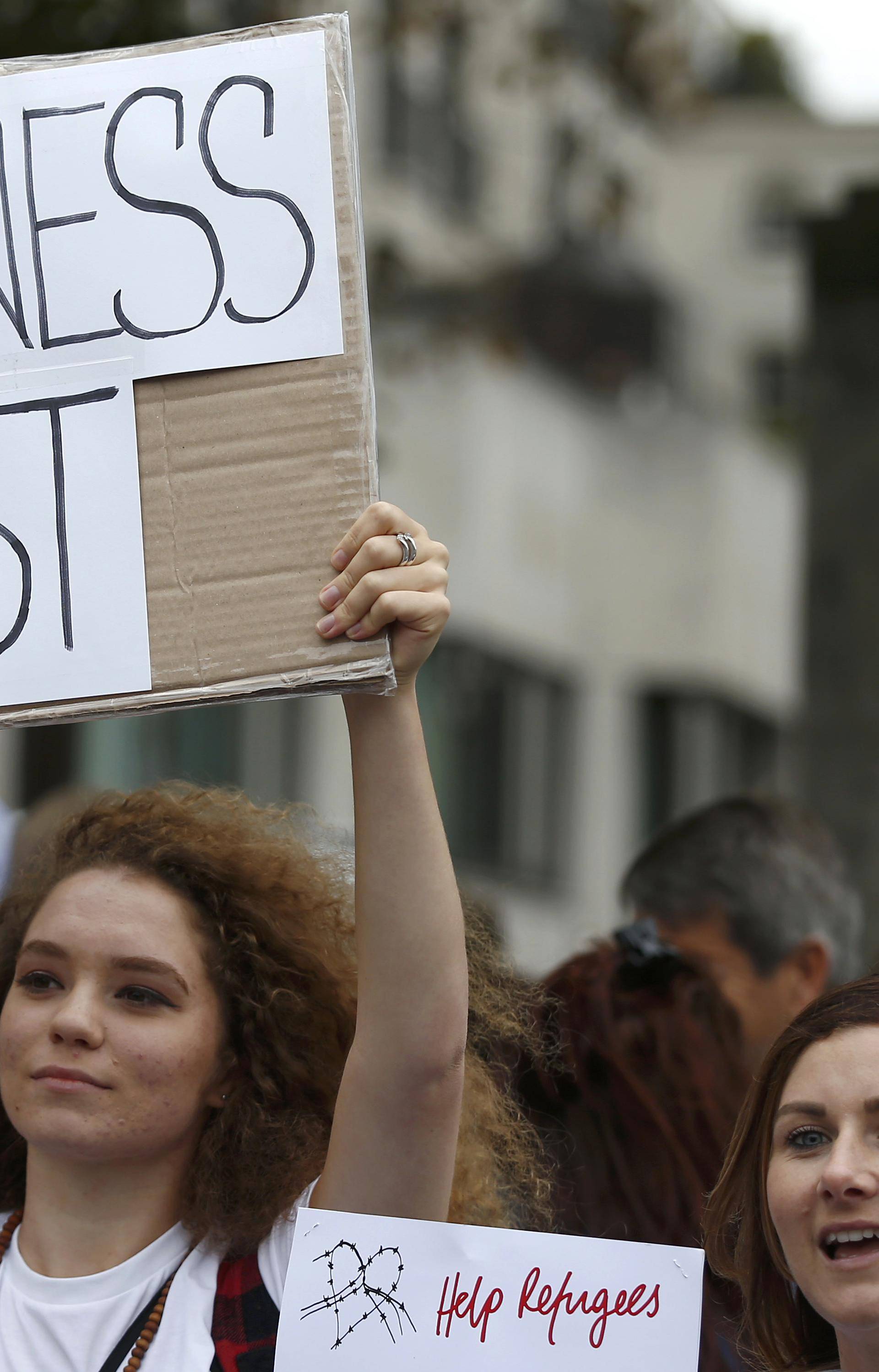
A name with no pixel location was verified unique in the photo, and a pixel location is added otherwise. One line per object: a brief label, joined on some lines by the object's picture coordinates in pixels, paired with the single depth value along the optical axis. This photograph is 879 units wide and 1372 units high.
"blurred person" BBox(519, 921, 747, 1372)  6.41
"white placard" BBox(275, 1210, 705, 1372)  5.92
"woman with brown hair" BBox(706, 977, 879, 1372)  5.89
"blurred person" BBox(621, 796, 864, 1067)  6.84
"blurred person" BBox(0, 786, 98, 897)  6.33
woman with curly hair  6.04
